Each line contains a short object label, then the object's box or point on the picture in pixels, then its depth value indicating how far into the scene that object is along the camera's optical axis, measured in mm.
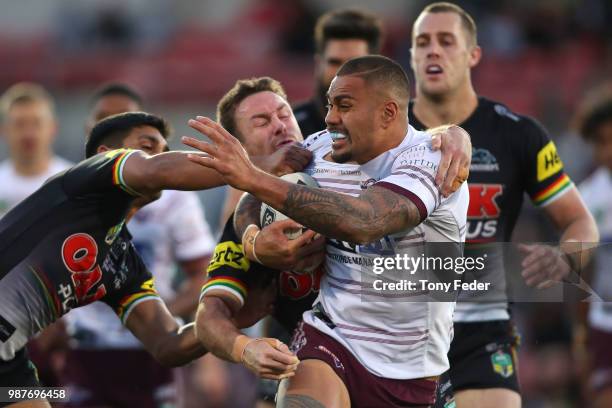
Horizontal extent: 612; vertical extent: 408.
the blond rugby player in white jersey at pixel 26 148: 19187
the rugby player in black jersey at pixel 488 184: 13609
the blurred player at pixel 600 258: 18734
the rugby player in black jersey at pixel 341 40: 17109
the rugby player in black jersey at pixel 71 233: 10773
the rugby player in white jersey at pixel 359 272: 10344
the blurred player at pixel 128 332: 17344
